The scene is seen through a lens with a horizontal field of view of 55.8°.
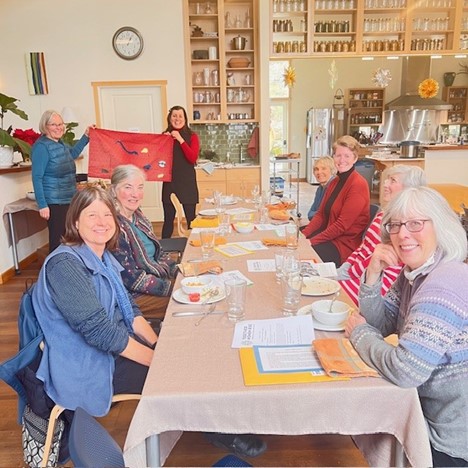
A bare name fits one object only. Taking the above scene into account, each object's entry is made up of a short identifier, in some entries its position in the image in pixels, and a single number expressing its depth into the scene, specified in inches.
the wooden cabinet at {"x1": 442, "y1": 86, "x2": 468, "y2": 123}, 447.2
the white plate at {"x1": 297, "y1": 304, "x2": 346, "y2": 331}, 58.0
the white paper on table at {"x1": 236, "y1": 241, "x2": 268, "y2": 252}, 99.9
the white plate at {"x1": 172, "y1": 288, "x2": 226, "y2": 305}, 68.4
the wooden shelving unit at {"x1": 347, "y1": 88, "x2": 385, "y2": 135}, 460.1
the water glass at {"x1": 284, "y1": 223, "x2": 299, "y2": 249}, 97.7
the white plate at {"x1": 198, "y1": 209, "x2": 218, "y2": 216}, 136.9
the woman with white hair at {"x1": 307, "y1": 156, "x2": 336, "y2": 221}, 165.0
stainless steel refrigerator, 443.2
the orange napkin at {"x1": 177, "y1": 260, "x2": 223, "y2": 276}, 81.8
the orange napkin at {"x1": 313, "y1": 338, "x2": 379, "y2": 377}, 47.4
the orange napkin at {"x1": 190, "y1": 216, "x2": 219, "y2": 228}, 124.8
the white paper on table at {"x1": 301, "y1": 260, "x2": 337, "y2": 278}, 81.0
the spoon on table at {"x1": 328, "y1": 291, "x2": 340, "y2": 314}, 61.9
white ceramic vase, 180.6
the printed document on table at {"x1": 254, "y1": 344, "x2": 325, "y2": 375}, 49.1
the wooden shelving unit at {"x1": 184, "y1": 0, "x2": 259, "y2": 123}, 261.1
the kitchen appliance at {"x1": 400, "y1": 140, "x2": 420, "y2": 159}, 281.9
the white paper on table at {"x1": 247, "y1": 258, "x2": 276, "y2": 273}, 84.5
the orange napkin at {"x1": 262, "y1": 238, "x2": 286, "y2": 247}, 101.8
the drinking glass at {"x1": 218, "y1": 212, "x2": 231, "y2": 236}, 115.5
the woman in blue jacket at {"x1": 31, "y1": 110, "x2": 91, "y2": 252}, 155.5
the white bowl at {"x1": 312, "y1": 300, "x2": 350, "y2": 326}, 58.5
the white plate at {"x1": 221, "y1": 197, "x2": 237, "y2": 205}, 159.5
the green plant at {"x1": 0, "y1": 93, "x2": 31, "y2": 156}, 173.6
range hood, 408.2
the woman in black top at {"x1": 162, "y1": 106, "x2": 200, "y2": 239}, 188.4
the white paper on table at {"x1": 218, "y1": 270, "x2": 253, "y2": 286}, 78.1
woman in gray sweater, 45.0
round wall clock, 251.9
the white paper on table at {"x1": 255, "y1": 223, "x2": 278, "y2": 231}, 119.0
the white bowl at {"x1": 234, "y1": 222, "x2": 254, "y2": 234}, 115.4
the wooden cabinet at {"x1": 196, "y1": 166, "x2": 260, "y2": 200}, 265.6
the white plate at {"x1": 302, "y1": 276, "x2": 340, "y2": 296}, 70.2
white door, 259.9
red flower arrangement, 195.9
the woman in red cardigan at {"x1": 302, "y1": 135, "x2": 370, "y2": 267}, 125.5
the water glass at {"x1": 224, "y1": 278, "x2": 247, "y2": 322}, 62.0
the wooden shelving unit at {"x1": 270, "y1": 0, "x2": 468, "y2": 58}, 259.8
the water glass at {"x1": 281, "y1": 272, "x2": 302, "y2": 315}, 63.9
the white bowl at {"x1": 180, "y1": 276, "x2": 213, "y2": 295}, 70.7
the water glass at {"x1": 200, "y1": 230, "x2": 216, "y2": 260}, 92.2
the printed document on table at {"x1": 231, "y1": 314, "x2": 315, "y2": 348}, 55.4
